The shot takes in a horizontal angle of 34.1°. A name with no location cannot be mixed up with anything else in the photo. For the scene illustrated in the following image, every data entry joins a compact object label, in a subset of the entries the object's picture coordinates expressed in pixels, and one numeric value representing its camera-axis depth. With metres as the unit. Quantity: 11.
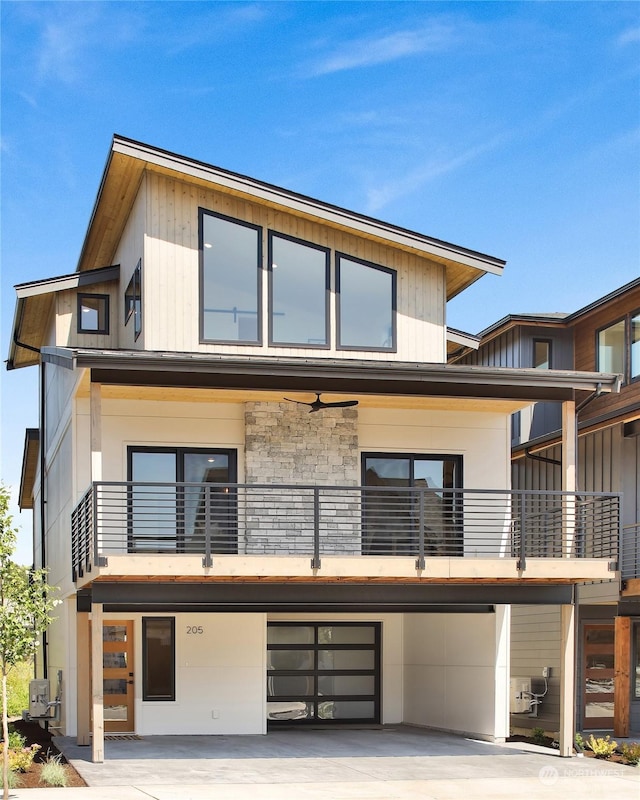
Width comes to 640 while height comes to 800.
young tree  12.73
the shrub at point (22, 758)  14.35
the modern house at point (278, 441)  16.59
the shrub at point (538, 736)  19.70
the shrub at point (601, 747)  17.03
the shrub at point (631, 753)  16.59
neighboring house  20.84
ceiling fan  17.86
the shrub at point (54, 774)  13.55
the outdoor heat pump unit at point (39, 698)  19.22
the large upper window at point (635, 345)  20.92
